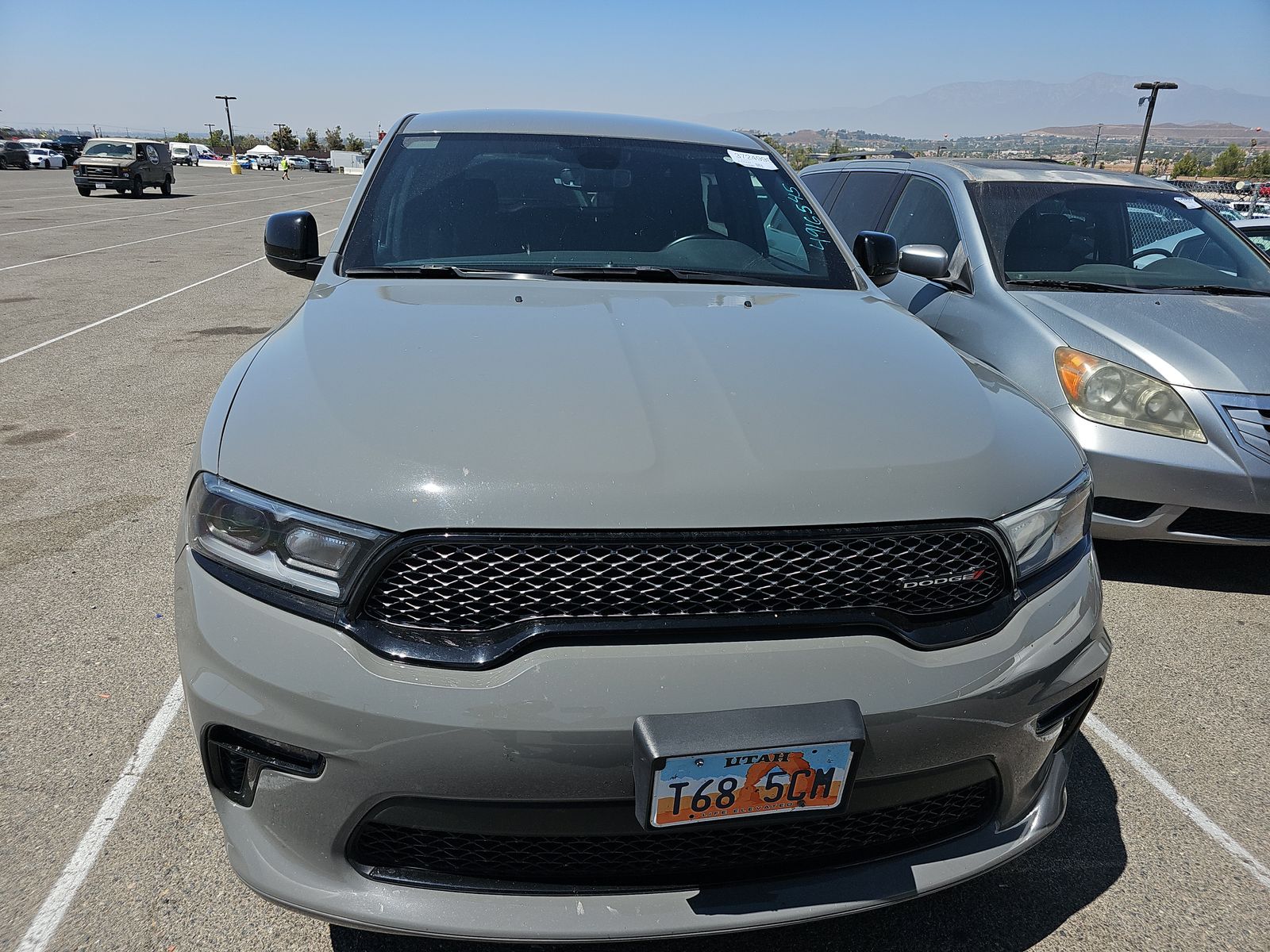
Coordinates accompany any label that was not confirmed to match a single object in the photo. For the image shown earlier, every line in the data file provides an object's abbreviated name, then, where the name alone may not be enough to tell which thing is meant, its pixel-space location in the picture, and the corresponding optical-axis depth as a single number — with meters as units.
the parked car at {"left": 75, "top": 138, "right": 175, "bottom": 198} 30.33
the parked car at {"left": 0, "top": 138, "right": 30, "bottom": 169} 45.66
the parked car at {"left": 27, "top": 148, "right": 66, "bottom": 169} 49.25
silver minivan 3.74
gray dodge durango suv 1.53
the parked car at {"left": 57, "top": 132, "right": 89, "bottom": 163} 55.12
